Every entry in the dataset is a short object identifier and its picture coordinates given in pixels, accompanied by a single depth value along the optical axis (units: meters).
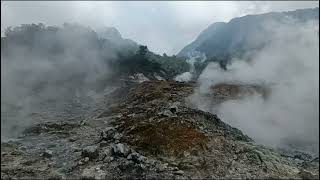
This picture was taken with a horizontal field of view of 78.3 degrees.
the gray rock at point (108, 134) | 8.57
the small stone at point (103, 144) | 8.04
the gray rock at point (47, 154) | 7.56
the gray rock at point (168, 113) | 9.19
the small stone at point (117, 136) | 8.34
